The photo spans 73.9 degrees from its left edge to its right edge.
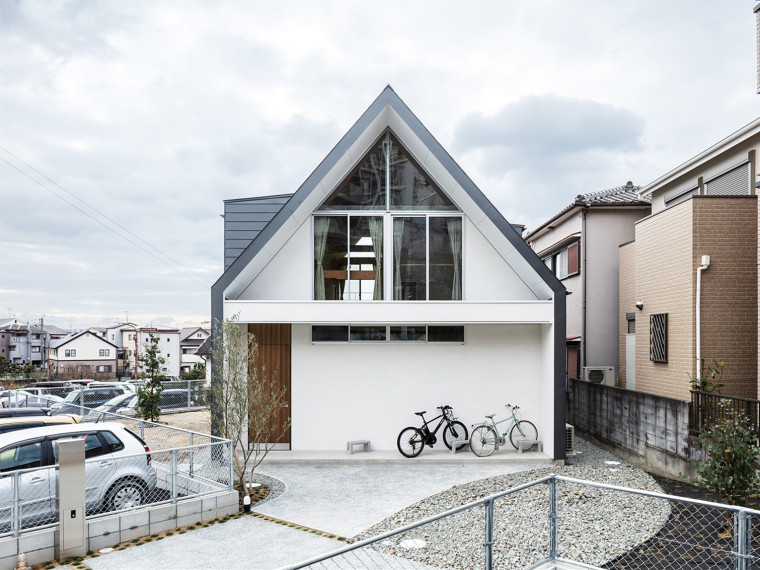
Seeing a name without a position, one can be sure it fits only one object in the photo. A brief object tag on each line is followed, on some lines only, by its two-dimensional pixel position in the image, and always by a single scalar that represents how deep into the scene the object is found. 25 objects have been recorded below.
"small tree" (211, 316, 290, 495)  8.20
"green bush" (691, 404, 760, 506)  6.01
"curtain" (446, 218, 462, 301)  11.16
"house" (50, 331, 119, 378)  61.38
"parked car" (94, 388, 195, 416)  18.50
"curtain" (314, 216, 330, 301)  11.11
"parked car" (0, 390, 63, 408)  15.62
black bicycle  10.60
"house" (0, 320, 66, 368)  68.12
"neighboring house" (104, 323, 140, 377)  66.94
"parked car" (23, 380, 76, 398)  18.86
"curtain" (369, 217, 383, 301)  11.08
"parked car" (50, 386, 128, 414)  15.68
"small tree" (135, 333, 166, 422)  15.14
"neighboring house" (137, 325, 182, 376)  77.19
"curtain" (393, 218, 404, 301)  11.10
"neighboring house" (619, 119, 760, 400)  9.91
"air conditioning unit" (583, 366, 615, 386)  13.95
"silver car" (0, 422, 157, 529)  6.07
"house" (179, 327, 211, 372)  81.18
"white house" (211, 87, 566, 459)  11.05
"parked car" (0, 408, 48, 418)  11.09
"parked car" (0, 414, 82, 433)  8.55
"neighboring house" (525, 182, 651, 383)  15.21
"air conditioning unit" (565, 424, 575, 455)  10.76
